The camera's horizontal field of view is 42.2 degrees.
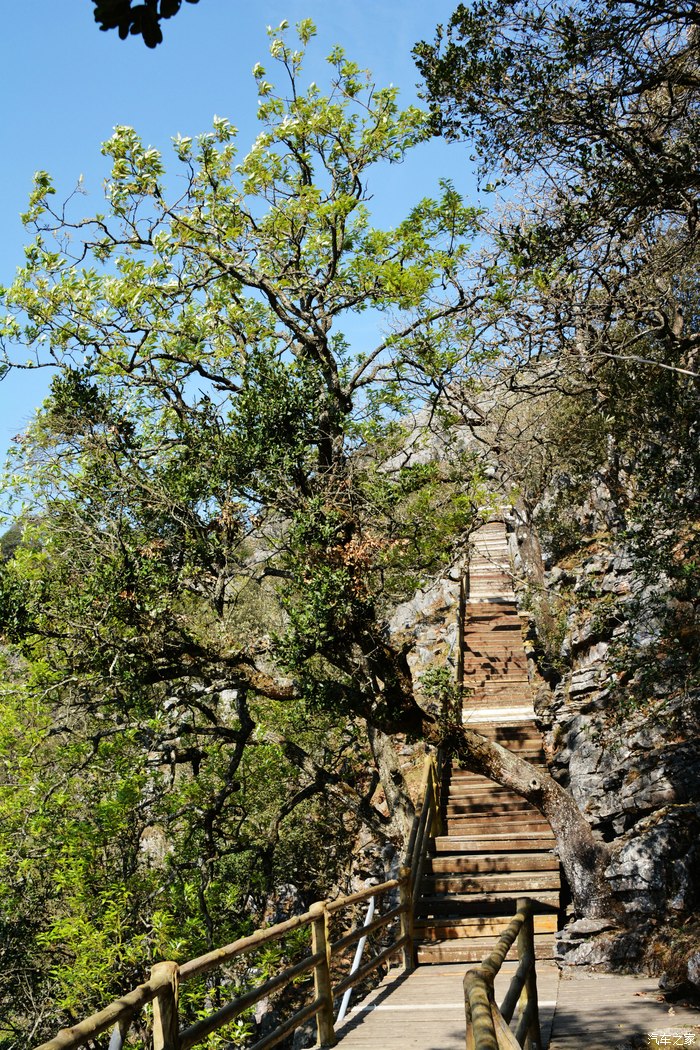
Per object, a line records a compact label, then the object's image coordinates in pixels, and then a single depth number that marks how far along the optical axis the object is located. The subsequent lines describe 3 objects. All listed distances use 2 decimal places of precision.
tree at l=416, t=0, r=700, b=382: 7.99
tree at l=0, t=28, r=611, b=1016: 10.61
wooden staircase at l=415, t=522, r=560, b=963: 11.63
